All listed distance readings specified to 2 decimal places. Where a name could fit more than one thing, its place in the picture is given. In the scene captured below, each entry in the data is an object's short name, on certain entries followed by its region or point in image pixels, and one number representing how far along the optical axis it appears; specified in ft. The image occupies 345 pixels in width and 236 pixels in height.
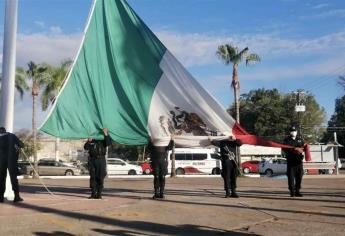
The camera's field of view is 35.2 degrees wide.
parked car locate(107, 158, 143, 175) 141.49
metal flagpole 42.75
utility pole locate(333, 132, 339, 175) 133.28
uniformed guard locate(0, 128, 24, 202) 41.37
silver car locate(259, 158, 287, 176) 152.15
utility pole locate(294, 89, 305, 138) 239.50
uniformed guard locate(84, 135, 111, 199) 43.78
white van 143.95
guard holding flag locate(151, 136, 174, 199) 43.57
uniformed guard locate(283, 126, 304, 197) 45.98
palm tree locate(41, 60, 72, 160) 132.05
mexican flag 43.14
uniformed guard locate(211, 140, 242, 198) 44.80
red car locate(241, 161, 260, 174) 162.09
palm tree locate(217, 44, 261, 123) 124.06
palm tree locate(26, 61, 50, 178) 131.23
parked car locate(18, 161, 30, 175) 126.88
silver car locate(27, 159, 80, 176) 138.31
